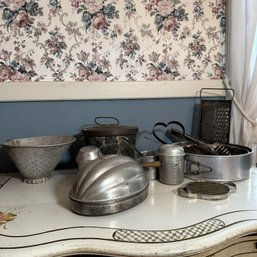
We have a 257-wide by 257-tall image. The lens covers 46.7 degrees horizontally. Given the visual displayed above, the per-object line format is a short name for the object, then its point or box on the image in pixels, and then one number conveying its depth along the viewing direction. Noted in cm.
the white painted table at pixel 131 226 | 66
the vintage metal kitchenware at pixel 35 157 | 99
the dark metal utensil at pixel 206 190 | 90
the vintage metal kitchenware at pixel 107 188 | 78
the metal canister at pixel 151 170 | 109
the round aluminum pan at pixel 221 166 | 102
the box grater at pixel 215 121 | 128
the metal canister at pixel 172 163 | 101
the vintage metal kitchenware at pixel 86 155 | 99
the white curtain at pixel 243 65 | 128
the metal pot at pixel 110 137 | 107
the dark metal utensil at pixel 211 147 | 113
